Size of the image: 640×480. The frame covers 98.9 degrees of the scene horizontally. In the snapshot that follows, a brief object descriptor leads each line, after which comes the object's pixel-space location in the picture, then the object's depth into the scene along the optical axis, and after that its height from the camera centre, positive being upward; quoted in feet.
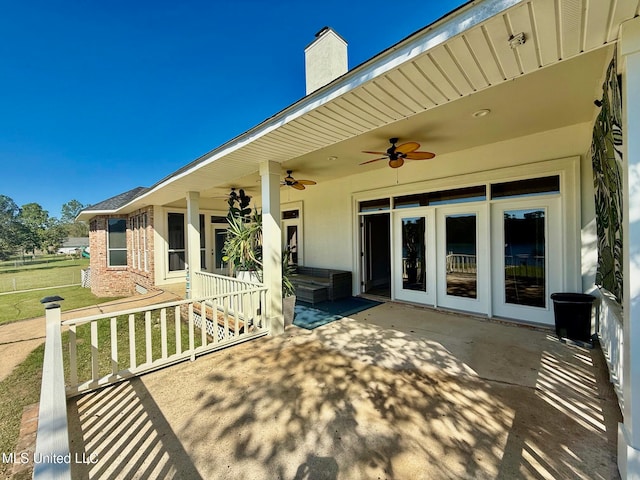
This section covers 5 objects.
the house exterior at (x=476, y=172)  5.40 +3.77
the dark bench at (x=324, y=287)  20.36 -3.58
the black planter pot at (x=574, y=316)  11.78 -3.44
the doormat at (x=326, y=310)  15.94 -4.70
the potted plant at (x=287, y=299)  15.24 -3.27
